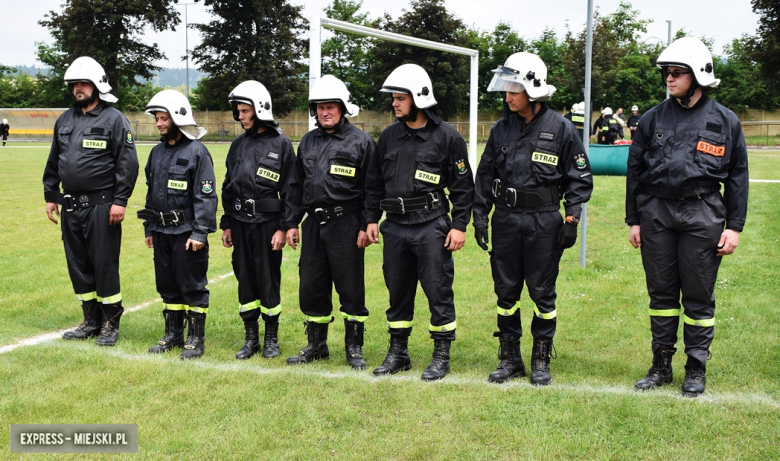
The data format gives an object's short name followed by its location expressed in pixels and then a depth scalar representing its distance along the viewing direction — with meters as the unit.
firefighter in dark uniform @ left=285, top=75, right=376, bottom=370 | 5.56
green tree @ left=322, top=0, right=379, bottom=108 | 50.81
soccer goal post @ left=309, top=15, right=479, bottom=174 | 8.84
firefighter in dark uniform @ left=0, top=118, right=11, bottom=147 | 42.75
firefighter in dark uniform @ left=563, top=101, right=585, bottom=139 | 16.77
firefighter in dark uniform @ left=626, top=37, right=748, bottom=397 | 4.76
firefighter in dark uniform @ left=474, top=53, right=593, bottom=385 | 5.07
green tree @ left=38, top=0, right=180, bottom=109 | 50.44
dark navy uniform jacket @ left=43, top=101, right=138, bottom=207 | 6.27
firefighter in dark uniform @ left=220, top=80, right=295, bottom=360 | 5.88
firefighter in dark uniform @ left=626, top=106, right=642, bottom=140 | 23.64
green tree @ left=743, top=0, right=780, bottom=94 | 28.50
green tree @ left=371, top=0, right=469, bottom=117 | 30.44
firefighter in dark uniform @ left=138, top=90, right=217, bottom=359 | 5.95
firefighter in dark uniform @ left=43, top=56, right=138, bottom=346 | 6.27
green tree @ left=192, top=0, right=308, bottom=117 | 49.66
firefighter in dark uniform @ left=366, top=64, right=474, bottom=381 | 5.27
